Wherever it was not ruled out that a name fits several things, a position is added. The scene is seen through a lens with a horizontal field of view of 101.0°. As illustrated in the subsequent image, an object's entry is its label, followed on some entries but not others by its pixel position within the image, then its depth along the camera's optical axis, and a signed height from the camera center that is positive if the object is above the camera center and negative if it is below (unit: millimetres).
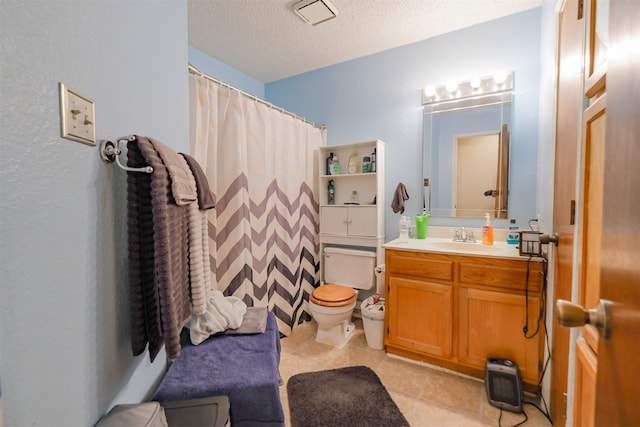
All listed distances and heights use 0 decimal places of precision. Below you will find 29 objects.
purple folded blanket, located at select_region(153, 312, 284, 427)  953 -655
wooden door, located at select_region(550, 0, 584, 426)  1079 +153
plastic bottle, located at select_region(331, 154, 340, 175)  2623 +387
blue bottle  1862 -215
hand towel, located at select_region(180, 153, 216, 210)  1179 +94
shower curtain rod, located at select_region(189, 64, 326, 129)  1626 +845
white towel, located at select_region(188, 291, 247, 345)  1225 -553
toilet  2076 -726
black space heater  1485 -1041
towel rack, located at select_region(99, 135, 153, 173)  746 +152
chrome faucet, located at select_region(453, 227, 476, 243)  2074 -238
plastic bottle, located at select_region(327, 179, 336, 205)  2697 +119
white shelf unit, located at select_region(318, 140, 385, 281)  2398 +6
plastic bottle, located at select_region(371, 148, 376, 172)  2428 +412
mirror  2031 +406
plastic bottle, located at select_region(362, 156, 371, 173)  2473 +392
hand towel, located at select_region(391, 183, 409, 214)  2340 +69
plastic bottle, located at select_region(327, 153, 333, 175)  2661 +433
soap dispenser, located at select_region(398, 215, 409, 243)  2189 -196
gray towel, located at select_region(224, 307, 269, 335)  1298 -604
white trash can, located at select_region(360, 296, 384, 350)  2080 -953
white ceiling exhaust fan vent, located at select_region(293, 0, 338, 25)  1830 +1407
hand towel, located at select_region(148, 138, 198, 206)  851 +106
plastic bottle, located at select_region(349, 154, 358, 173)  2537 +401
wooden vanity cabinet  1557 -650
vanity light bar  2000 +945
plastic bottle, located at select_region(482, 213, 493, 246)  1932 -209
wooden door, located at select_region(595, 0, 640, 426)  367 -29
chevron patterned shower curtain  1867 +69
